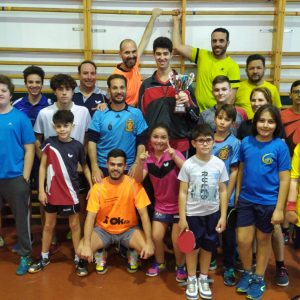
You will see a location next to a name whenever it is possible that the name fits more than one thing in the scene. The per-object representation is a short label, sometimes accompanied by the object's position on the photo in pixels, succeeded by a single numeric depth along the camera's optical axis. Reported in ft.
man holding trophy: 8.66
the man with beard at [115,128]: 8.53
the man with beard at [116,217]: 8.18
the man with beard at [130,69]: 9.89
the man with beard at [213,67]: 10.50
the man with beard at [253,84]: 9.82
